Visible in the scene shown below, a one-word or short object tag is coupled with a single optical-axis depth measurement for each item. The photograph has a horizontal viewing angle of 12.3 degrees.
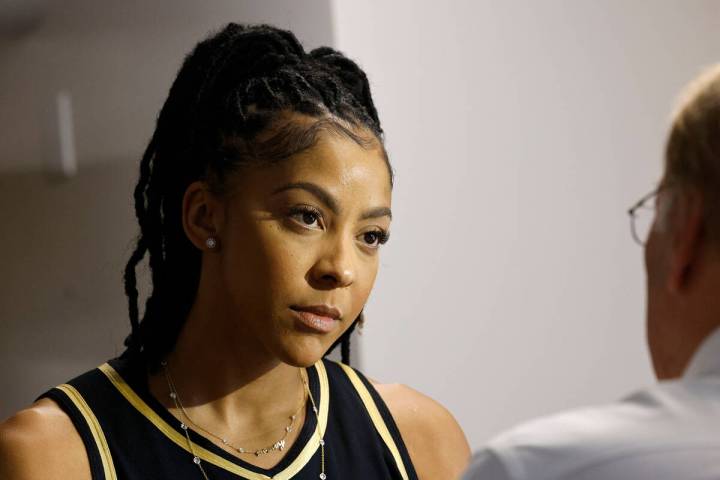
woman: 2.43
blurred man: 2.11
